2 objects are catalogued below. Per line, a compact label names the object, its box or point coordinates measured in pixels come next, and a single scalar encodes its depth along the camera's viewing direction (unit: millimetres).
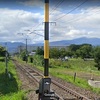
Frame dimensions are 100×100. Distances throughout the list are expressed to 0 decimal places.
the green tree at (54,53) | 67147
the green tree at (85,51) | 73240
